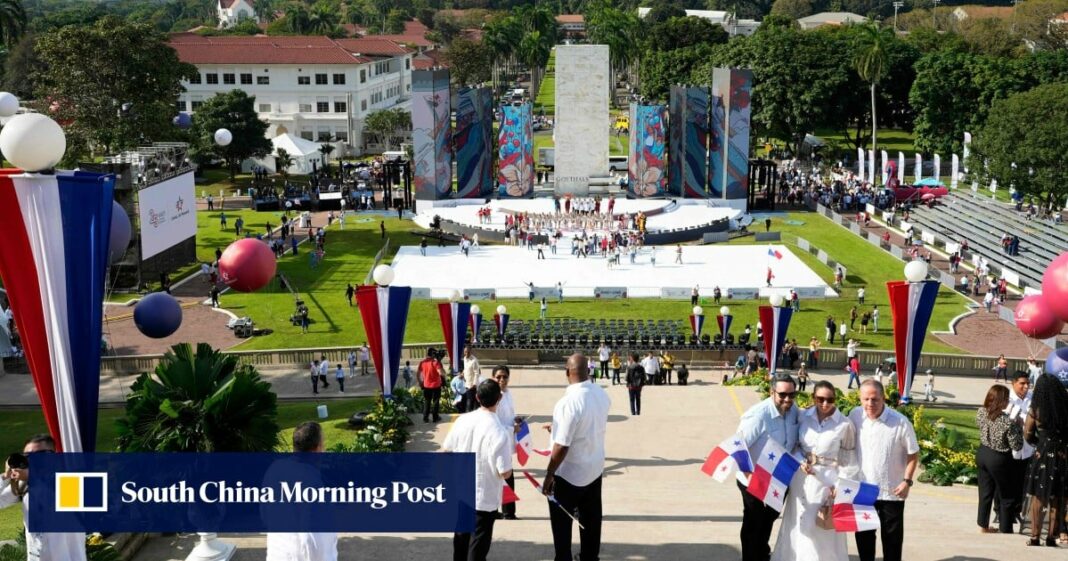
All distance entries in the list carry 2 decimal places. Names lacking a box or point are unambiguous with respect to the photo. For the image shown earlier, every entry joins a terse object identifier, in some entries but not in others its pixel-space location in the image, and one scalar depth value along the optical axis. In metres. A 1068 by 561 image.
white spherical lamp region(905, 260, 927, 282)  21.12
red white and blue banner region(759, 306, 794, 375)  29.12
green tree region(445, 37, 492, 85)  125.32
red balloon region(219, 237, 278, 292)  23.64
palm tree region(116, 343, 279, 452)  13.34
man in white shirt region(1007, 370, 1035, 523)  13.30
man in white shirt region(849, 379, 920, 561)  11.12
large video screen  45.88
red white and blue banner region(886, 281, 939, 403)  21.03
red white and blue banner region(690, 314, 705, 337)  36.91
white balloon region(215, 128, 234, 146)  44.59
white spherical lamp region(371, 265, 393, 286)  20.80
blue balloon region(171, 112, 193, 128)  58.28
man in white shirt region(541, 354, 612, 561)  10.95
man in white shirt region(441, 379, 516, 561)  10.84
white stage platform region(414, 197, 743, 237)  60.69
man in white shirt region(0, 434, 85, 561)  10.29
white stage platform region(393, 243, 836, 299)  46.47
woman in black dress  12.80
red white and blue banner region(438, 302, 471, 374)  24.80
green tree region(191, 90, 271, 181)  76.12
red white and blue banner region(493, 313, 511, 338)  36.12
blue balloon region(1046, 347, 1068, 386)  20.41
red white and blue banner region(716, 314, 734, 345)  36.25
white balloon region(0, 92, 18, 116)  20.27
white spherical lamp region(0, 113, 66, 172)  11.49
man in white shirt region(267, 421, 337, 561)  9.20
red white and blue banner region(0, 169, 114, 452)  11.64
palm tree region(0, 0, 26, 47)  73.19
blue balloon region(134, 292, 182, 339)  24.25
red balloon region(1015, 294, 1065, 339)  22.04
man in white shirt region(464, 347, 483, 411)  20.20
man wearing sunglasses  10.81
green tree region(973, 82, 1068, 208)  61.41
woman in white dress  10.79
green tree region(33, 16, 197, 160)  57.88
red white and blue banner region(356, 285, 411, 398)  20.66
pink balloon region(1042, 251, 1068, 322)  18.55
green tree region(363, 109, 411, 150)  93.81
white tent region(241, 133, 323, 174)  78.69
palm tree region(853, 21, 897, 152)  77.25
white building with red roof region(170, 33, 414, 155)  93.50
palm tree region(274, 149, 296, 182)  77.81
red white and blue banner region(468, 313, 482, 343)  32.16
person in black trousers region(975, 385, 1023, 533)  13.24
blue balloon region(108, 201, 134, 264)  26.45
